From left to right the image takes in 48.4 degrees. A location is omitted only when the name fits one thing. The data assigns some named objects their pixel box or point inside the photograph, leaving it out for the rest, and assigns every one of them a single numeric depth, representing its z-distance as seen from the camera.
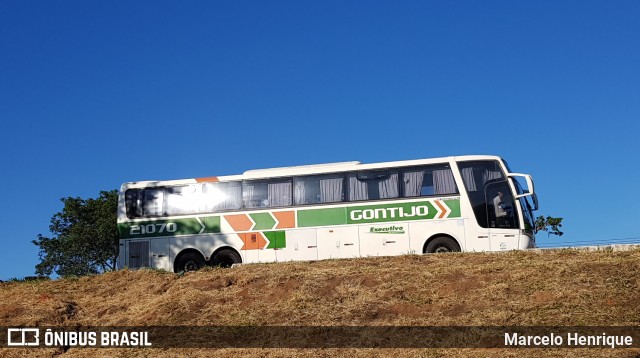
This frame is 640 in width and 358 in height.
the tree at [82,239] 48.12
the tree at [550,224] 45.94
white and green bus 22.89
